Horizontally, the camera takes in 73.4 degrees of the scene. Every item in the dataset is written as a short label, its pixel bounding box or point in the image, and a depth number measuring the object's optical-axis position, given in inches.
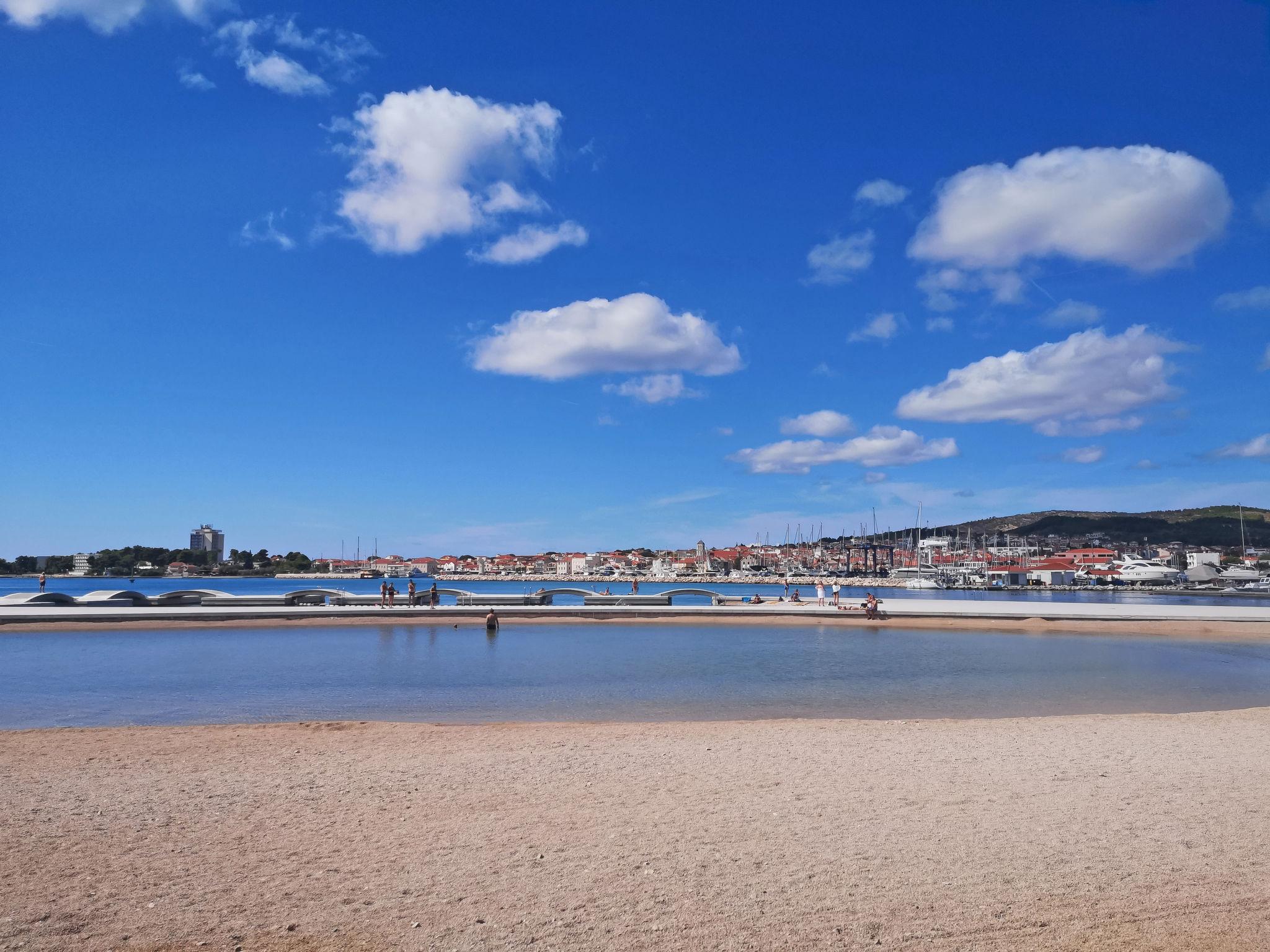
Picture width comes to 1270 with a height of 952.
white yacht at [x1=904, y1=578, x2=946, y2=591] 4224.9
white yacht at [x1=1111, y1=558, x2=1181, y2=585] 4128.9
